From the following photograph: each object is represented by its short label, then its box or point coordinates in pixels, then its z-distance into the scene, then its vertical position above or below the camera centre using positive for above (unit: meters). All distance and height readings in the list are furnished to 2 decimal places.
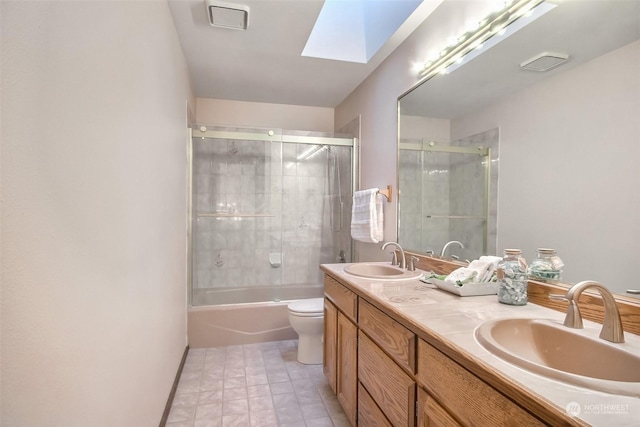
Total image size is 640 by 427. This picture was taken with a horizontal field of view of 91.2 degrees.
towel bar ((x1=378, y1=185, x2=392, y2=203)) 2.39 +0.16
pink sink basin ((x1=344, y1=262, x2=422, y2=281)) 1.86 -0.36
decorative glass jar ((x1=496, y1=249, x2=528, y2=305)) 1.17 -0.25
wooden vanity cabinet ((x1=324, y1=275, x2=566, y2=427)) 0.75 -0.55
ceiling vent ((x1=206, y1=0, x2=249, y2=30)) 1.82 +1.20
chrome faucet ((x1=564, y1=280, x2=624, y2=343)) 0.82 -0.26
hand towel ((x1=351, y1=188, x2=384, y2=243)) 2.45 -0.04
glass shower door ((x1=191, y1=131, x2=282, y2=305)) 3.24 -0.04
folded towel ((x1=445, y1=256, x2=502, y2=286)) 1.35 -0.26
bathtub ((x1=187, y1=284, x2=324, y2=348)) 2.77 -0.98
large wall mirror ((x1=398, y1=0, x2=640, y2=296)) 0.99 +0.28
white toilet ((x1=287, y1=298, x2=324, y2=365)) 2.42 -0.91
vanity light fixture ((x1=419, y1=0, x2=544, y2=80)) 1.32 +0.87
